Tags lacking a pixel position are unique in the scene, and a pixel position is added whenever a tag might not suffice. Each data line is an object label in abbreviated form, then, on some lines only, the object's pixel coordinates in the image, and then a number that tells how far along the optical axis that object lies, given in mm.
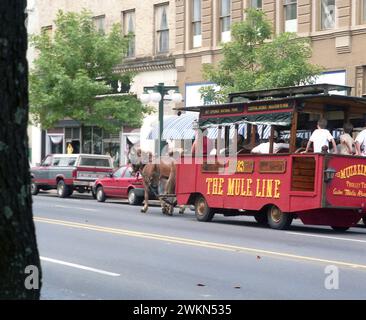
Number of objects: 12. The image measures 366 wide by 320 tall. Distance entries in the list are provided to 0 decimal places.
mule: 21562
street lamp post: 26688
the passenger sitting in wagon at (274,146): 16875
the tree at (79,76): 33719
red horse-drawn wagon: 15844
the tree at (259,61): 24719
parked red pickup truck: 30438
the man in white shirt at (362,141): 17016
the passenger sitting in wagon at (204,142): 18906
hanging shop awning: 29438
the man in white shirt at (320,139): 15711
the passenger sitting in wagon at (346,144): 16375
